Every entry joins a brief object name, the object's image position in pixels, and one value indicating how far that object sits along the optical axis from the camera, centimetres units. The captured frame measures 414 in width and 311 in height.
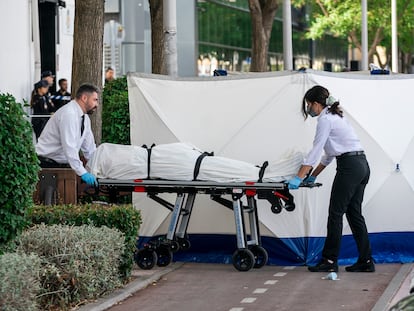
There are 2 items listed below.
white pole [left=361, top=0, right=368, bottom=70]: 3884
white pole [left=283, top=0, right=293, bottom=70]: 2806
